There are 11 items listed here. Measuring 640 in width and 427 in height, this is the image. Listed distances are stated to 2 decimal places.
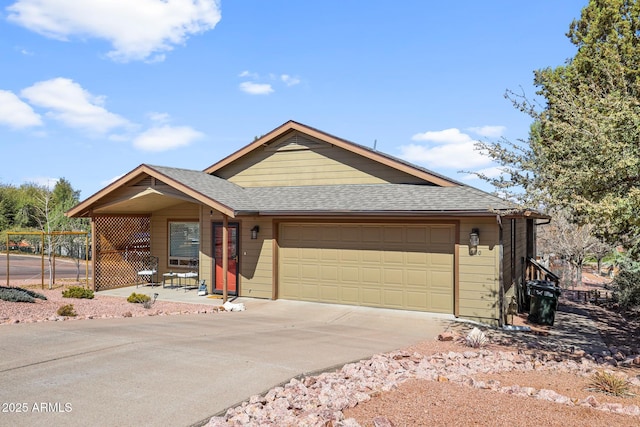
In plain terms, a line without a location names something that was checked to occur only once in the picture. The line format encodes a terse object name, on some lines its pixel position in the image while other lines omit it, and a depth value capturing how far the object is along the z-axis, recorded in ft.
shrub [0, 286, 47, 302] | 34.50
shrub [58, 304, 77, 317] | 31.86
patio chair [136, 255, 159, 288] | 51.95
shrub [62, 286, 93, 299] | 41.50
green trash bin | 34.76
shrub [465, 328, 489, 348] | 25.89
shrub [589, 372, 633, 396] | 16.65
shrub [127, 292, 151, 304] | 40.10
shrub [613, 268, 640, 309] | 42.22
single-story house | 34.60
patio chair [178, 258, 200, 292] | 48.36
